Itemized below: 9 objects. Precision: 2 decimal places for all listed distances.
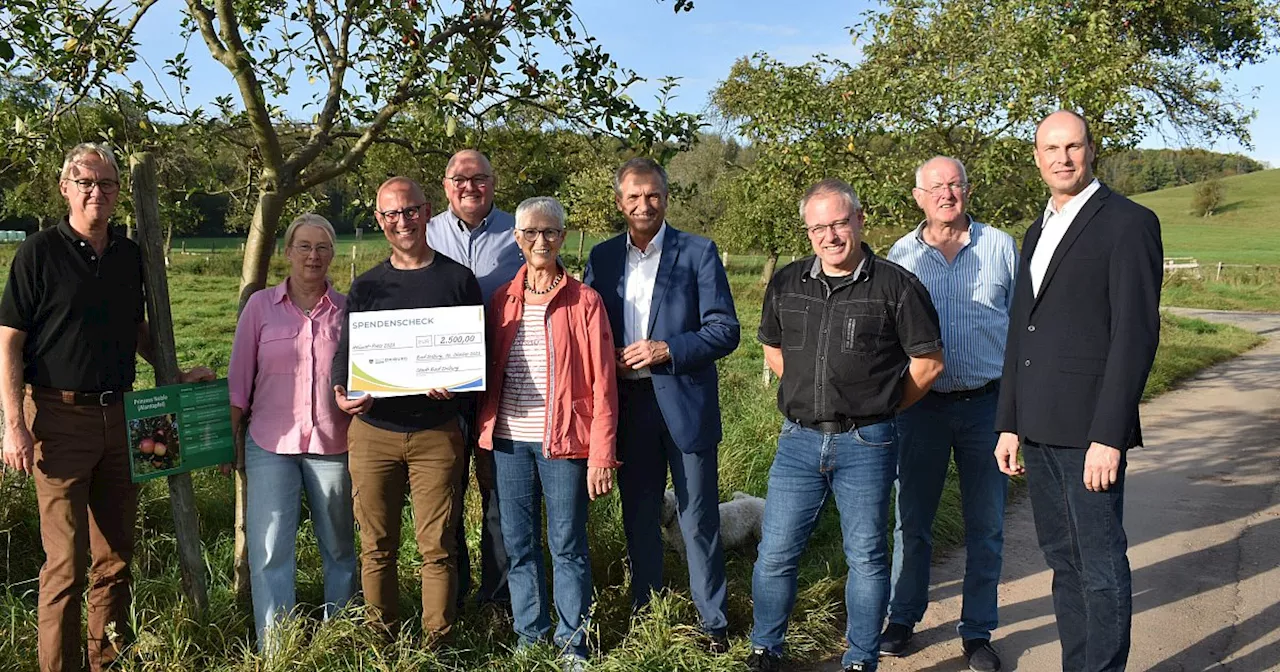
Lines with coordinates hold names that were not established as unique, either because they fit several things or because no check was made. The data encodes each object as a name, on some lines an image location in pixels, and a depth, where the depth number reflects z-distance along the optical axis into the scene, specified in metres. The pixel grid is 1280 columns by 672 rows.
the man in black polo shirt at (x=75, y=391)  3.59
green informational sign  3.82
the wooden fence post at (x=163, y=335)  4.00
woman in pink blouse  4.04
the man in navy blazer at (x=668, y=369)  4.29
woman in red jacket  3.99
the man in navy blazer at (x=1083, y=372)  3.35
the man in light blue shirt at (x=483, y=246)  4.61
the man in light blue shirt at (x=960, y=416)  4.48
